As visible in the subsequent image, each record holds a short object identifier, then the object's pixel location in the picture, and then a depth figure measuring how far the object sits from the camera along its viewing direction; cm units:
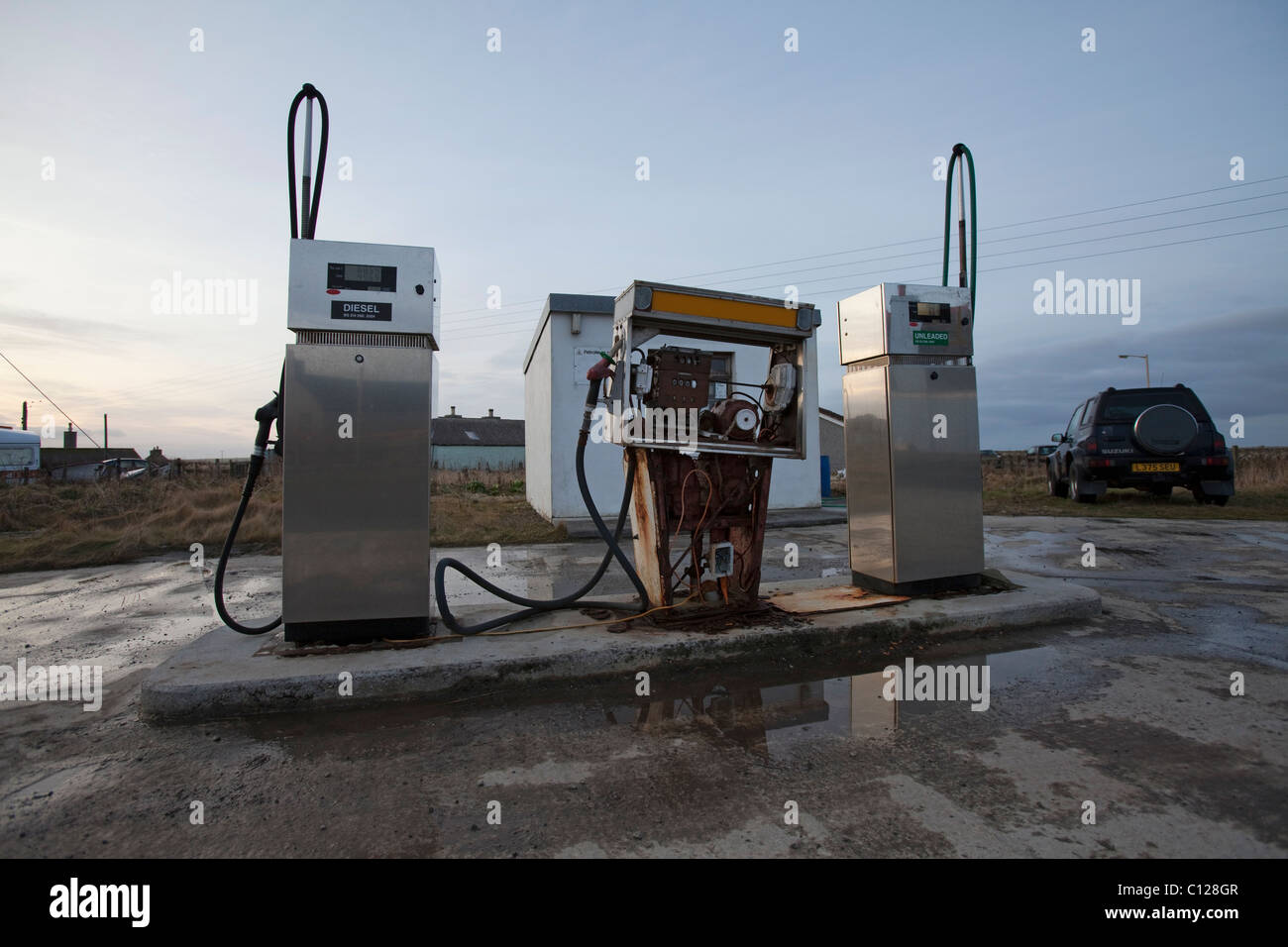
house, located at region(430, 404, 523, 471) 5269
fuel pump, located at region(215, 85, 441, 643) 356
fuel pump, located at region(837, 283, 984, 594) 470
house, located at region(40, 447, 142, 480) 5062
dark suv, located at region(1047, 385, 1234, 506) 1132
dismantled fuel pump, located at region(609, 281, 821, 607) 393
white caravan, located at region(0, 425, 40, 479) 3788
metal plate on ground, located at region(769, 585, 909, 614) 445
